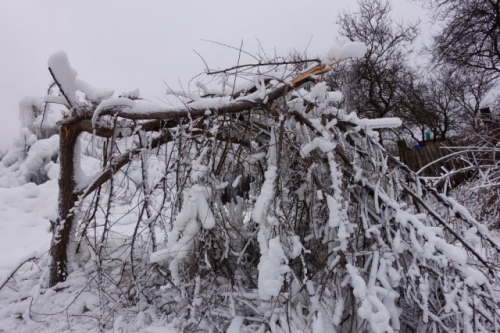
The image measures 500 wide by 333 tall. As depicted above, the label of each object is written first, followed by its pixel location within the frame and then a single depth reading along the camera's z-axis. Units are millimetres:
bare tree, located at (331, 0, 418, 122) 18328
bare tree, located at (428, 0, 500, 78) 11031
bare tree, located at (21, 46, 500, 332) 2293
